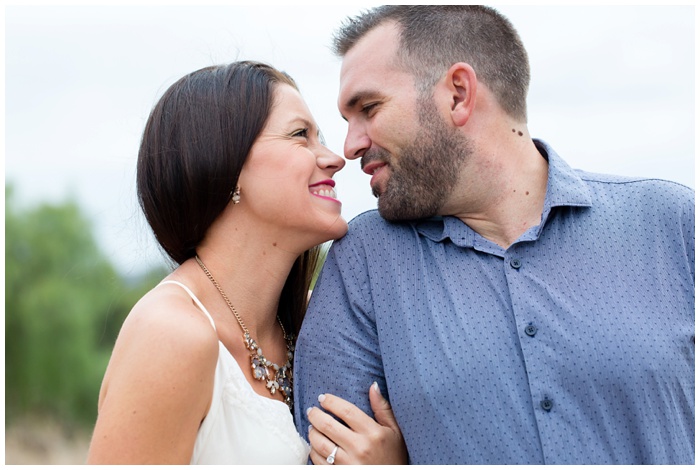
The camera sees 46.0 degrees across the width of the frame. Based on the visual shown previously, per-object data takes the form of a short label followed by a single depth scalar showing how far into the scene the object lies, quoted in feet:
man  7.26
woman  7.57
